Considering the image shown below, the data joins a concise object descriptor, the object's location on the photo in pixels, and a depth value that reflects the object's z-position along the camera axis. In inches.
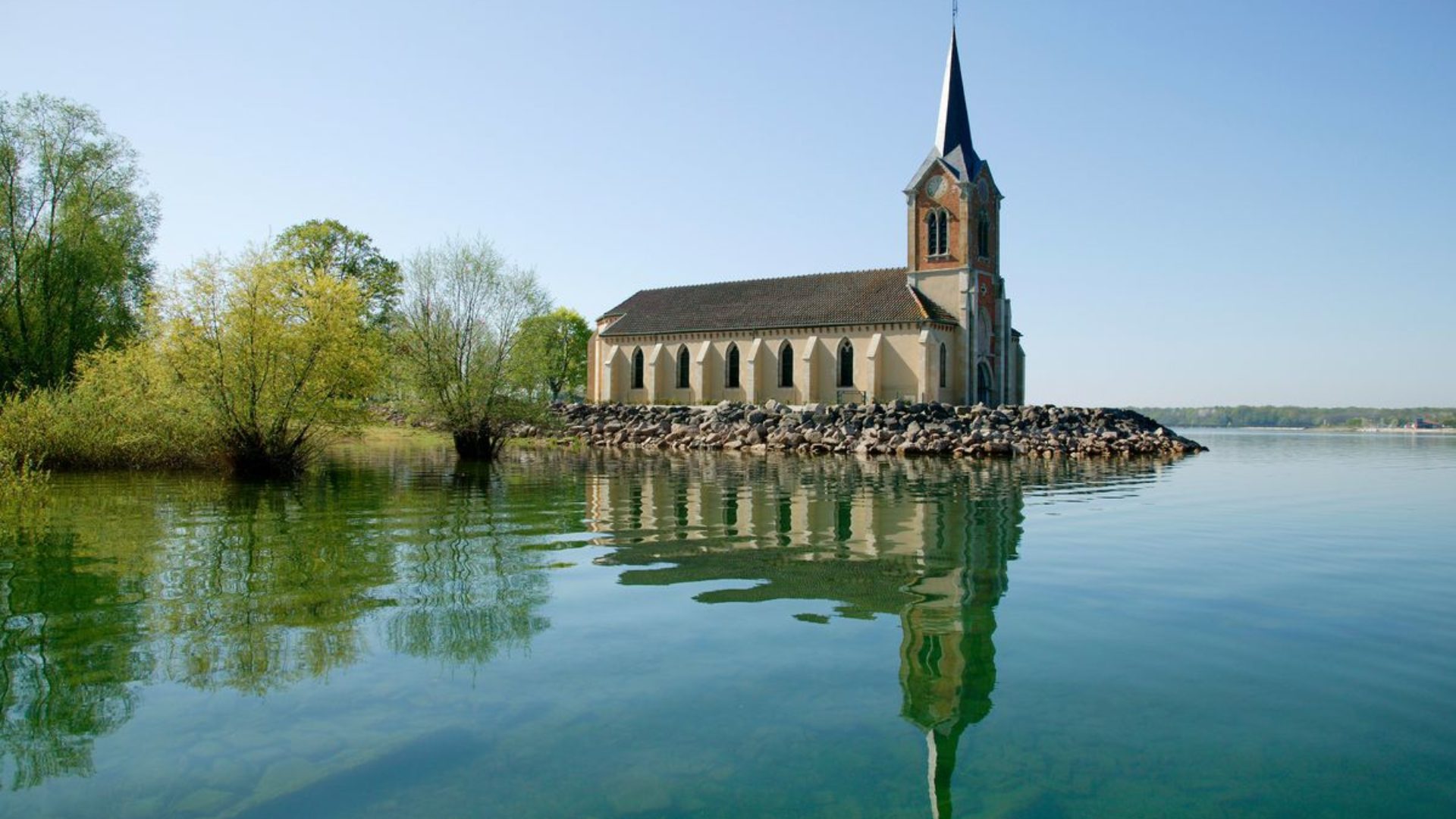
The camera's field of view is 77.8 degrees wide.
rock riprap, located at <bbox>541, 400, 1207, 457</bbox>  1577.3
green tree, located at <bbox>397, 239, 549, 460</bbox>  1352.1
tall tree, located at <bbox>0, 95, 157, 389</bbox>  1328.7
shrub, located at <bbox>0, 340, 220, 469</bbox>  872.9
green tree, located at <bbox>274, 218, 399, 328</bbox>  2132.1
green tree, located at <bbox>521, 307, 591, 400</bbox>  3095.5
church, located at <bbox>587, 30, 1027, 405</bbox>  2039.9
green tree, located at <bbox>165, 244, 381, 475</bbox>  866.1
